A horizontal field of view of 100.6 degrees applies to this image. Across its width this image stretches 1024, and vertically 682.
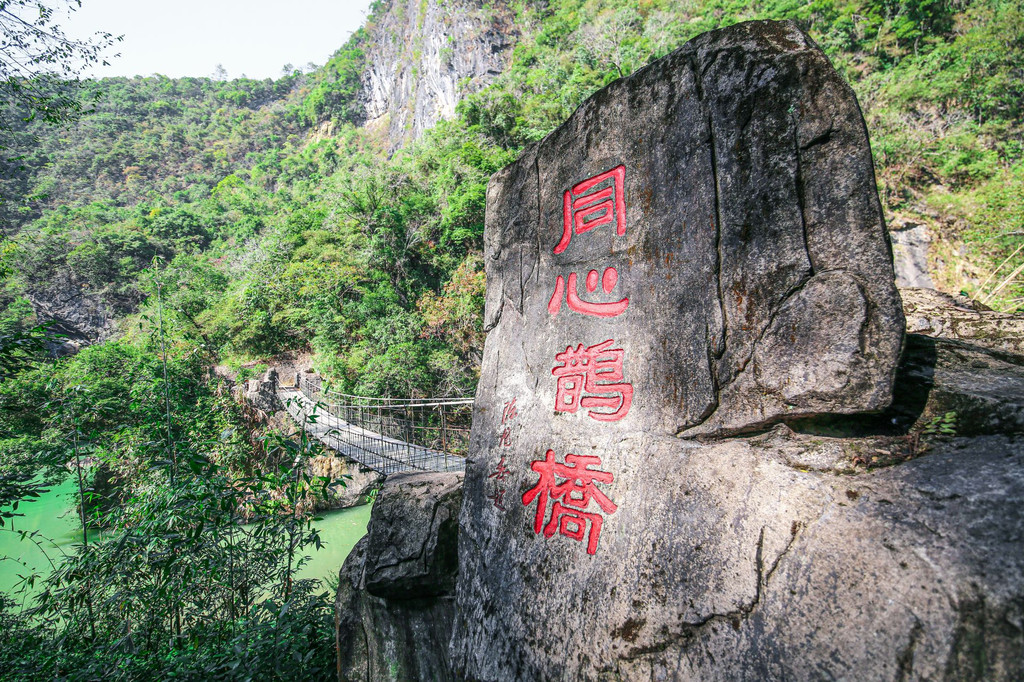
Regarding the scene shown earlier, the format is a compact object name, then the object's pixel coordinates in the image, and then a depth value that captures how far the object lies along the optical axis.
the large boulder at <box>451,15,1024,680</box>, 0.89
